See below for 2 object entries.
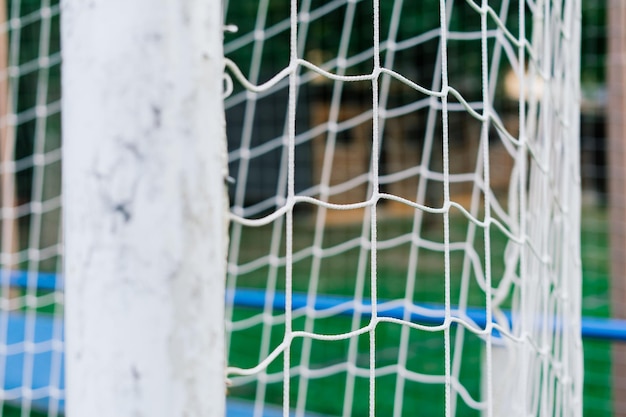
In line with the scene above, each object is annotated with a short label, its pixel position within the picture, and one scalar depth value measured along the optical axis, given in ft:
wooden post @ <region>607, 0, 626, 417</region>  11.48
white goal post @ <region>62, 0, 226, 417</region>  4.18
